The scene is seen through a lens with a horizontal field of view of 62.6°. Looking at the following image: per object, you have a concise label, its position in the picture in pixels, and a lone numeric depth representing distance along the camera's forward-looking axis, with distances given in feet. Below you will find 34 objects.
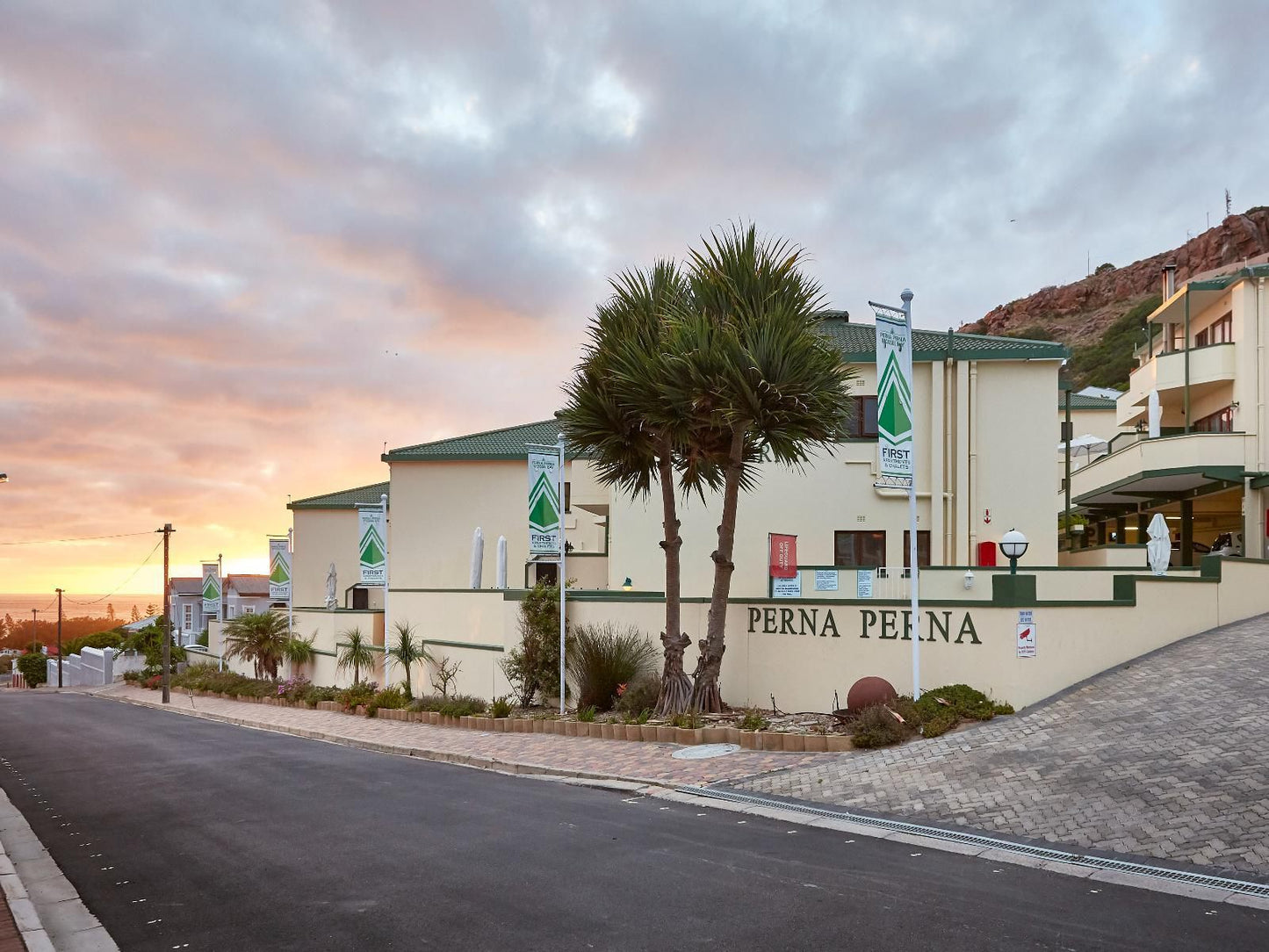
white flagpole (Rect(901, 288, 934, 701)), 52.90
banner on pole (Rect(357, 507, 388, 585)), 108.27
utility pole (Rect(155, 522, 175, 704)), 145.18
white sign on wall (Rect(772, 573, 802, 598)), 65.46
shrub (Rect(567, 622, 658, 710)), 70.54
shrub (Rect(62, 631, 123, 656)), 309.83
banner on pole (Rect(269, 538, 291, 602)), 144.77
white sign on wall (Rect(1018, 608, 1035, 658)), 53.11
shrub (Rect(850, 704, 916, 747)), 49.93
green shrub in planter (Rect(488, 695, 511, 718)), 73.29
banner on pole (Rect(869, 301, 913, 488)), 54.03
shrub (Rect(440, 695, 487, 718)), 77.61
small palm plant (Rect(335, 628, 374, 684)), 111.65
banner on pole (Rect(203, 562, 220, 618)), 187.73
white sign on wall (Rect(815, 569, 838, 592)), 63.52
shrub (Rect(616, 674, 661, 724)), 66.54
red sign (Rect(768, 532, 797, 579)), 65.46
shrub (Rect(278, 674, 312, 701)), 115.55
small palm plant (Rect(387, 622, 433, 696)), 99.35
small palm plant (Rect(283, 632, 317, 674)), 131.44
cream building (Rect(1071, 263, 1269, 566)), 88.38
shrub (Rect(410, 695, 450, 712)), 82.23
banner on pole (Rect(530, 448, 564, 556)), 74.59
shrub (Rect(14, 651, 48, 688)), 300.20
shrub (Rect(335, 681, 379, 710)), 96.94
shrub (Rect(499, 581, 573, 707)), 76.07
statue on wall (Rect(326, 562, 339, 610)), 136.15
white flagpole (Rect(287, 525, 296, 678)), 138.51
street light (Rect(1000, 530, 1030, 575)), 55.88
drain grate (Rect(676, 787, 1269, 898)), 28.81
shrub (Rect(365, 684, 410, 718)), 91.15
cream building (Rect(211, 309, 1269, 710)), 54.70
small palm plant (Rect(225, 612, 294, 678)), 139.33
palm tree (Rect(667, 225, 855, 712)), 58.29
